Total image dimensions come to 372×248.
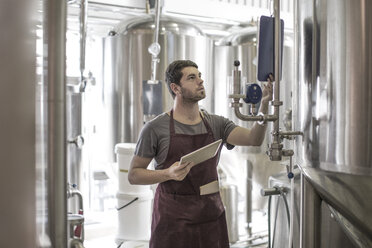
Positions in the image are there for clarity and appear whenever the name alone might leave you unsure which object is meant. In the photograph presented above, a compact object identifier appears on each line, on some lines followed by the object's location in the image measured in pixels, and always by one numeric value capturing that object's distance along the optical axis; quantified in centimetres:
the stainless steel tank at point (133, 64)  290
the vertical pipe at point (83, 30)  264
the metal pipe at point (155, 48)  278
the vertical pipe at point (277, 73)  144
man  177
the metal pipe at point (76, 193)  192
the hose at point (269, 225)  204
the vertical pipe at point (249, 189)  343
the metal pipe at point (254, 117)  148
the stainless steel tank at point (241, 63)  334
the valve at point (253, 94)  159
